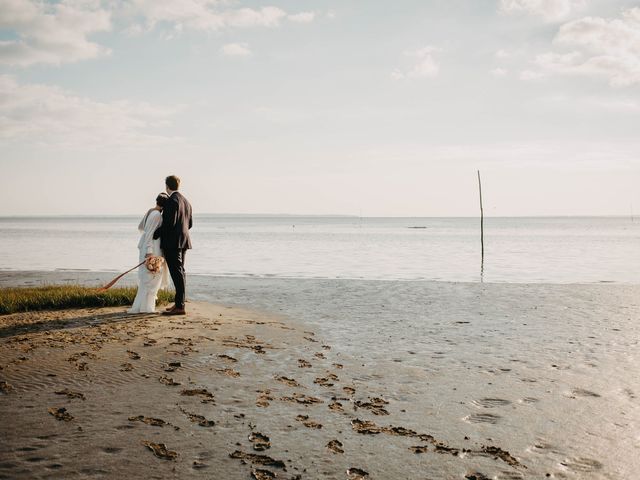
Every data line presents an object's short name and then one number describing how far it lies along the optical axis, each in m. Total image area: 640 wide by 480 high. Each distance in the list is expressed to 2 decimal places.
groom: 10.24
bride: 10.22
